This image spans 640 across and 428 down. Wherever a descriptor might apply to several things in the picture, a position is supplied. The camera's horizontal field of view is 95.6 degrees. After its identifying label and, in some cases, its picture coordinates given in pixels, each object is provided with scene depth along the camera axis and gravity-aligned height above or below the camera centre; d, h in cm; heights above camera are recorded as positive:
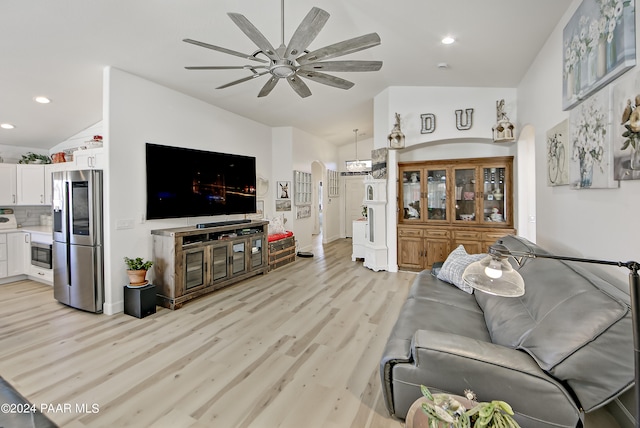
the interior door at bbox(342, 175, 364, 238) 939 +31
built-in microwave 446 -68
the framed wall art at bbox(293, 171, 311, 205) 671 +53
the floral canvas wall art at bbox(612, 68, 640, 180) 159 +45
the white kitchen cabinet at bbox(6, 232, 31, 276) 468 -65
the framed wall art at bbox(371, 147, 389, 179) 521 +83
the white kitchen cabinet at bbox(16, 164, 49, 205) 491 +49
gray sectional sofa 122 -73
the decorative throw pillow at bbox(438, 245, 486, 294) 285 -63
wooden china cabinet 492 +1
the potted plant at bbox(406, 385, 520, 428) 92 -69
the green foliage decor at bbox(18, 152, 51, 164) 511 +96
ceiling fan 187 +116
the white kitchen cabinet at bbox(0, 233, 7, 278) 459 -67
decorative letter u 465 +140
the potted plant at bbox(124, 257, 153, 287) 342 -71
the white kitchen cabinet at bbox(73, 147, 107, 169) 348 +66
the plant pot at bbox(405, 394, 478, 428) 117 -86
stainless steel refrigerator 338 -30
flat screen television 388 +43
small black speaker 332 -104
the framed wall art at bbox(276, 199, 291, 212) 645 +10
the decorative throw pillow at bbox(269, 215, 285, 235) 592 -33
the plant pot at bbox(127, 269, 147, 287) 342 -79
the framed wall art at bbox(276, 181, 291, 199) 648 +46
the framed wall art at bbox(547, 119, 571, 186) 257 +49
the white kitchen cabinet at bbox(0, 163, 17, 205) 473 +47
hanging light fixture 772 +113
